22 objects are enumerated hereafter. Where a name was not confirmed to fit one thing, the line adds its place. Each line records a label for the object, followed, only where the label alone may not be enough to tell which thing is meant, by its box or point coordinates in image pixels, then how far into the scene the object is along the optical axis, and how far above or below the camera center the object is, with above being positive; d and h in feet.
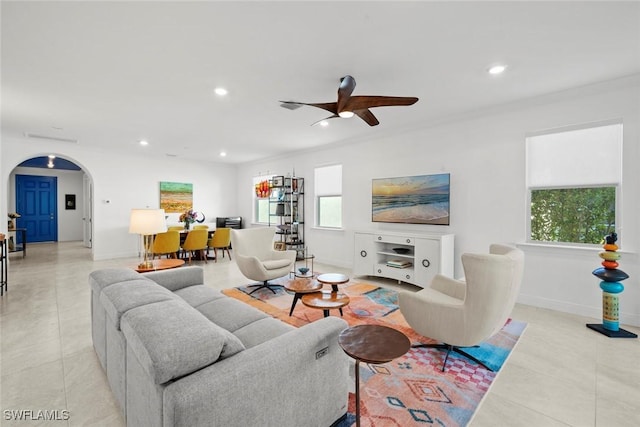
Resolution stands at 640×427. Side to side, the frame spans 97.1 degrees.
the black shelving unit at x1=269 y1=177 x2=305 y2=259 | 22.07 +0.00
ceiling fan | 8.64 +3.41
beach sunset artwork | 14.34 +0.62
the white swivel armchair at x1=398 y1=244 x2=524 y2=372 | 6.55 -2.44
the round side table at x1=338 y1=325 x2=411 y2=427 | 4.49 -2.31
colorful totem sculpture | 9.11 -2.51
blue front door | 29.10 +0.33
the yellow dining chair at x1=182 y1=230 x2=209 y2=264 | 19.70 -2.20
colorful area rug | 5.65 -4.08
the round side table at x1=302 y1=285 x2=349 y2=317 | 8.67 -2.92
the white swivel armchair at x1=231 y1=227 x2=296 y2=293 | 12.98 -2.32
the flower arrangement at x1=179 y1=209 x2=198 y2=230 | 21.48 -0.68
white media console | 13.26 -2.31
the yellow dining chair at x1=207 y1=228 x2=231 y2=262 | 21.49 -2.26
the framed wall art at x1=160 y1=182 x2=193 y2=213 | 25.04 +1.20
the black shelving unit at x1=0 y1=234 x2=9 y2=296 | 12.89 -2.53
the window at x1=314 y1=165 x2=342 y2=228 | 20.06 +1.08
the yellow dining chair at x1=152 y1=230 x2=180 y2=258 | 18.40 -2.23
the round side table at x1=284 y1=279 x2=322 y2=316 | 9.77 -2.74
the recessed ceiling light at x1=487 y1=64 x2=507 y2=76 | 9.05 +4.63
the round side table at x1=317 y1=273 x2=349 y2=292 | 10.19 -2.59
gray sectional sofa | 3.46 -2.28
